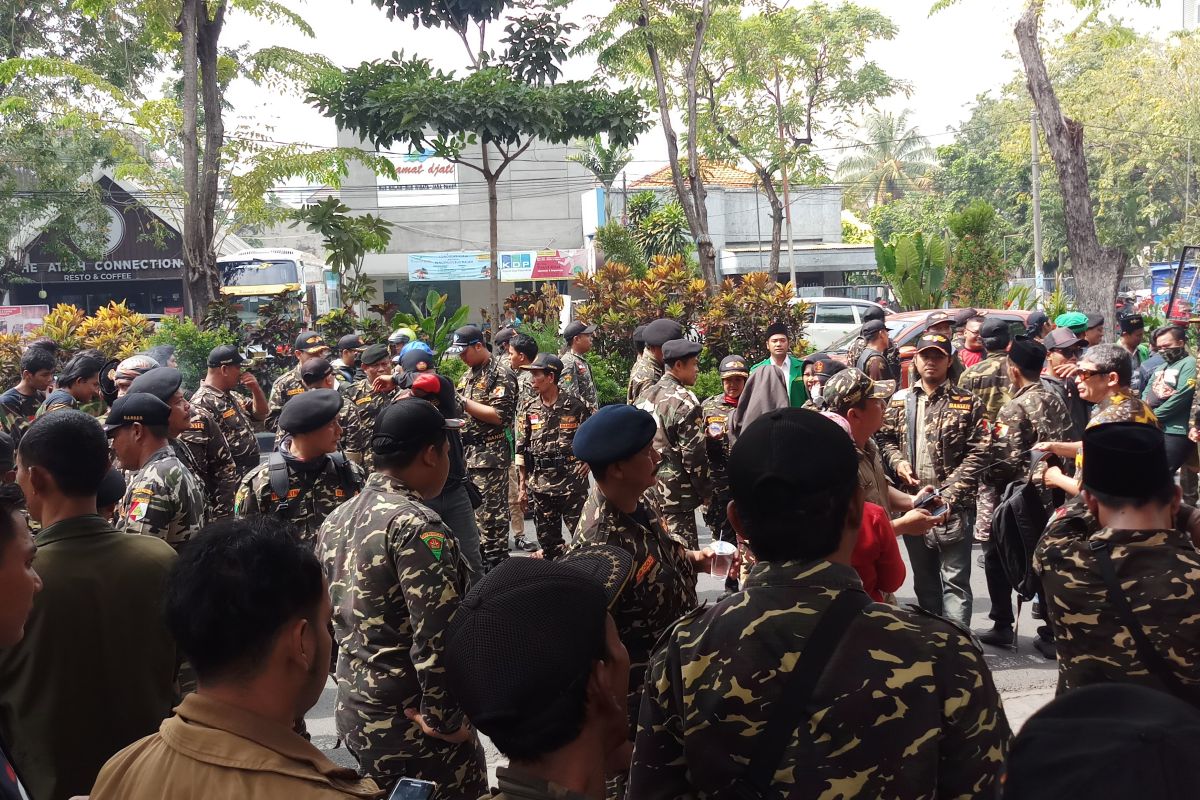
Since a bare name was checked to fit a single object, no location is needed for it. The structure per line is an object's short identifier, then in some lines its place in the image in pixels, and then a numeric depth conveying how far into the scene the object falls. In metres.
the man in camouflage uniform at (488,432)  8.15
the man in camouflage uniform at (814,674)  1.86
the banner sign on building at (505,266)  37.56
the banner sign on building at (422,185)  38.78
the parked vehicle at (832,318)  23.81
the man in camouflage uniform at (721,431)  7.06
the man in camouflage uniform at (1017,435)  6.43
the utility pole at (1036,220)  29.03
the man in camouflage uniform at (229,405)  7.38
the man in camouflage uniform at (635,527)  2.98
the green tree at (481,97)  14.52
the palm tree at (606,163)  34.72
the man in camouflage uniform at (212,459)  6.62
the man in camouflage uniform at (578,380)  8.52
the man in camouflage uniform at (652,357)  8.35
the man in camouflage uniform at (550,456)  7.86
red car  14.25
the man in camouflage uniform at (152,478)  4.14
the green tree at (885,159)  62.38
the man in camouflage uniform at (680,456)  6.60
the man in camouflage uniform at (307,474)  4.52
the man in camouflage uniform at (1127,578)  2.75
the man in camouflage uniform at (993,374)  8.21
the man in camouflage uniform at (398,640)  3.12
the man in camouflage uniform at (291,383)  9.28
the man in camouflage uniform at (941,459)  5.95
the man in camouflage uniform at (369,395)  8.00
